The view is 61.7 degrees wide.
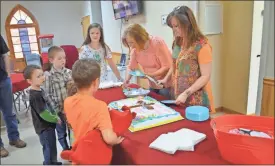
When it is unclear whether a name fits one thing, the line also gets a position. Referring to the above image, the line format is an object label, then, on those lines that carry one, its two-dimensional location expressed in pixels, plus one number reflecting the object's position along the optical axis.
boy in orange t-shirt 0.86
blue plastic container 1.07
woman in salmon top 1.69
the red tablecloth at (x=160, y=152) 0.78
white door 2.59
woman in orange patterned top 1.25
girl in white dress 2.02
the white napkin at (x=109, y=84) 1.85
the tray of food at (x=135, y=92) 1.51
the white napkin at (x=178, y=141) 0.82
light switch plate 2.83
